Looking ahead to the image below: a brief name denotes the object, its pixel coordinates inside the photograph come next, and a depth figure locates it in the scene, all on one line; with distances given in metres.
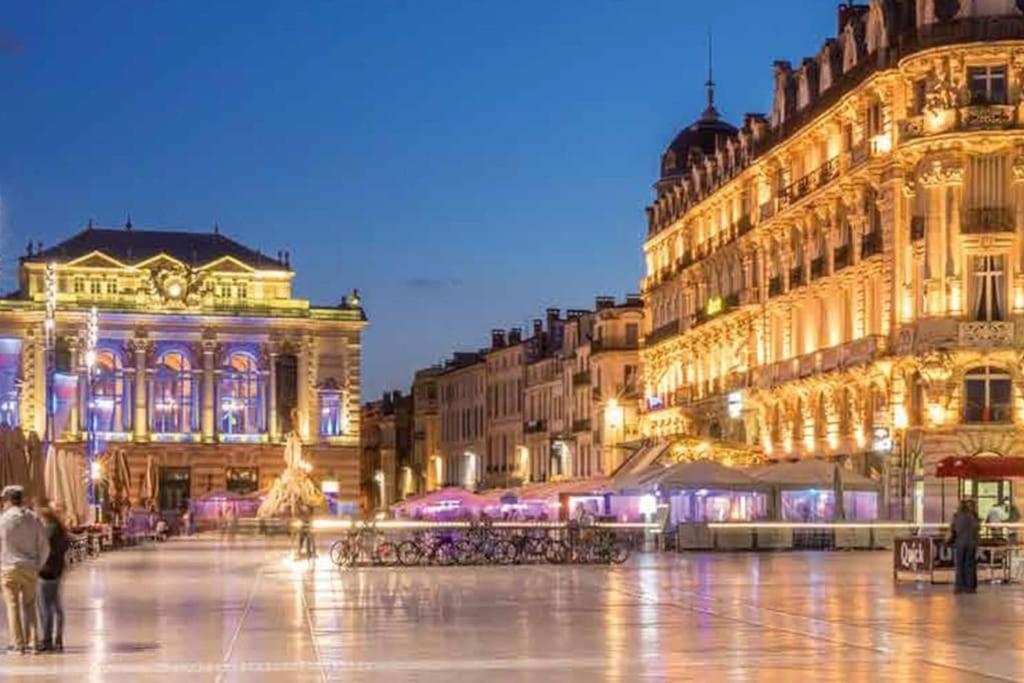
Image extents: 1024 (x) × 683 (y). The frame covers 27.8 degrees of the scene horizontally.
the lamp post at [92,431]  77.06
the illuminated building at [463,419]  154.50
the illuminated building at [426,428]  171.88
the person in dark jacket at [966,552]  37.22
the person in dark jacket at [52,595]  24.53
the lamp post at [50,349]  56.79
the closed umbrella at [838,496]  61.47
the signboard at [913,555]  40.31
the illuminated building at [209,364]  136.50
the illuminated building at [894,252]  65.50
